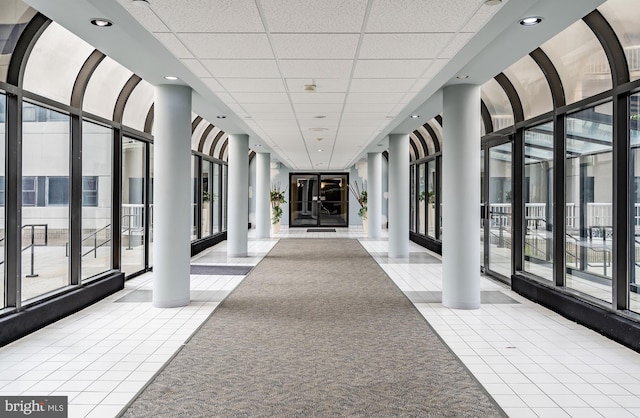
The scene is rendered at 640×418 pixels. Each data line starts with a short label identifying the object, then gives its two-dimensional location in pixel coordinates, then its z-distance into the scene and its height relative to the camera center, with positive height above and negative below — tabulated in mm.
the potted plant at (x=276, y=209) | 19641 +61
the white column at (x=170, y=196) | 6406 +194
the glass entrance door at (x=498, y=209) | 8367 +10
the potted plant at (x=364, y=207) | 19781 +128
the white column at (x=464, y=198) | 6422 +152
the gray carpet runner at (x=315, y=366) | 3252 -1273
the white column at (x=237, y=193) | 11469 +409
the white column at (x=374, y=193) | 15945 +567
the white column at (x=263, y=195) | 16562 +527
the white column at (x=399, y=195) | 11562 +354
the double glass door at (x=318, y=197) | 24609 +660
